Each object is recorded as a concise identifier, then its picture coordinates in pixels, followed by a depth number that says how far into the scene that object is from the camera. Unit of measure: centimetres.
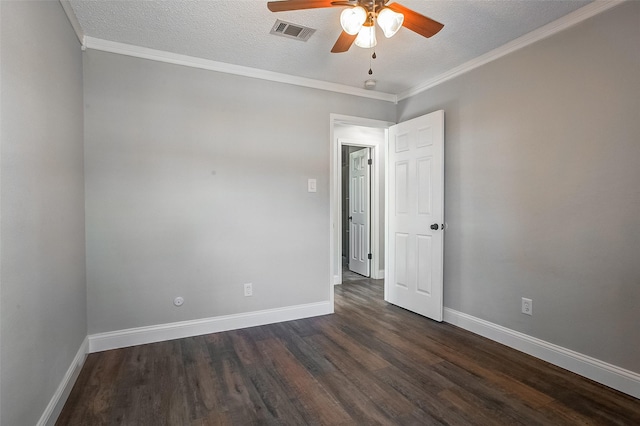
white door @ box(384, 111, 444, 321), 323
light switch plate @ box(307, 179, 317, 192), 344
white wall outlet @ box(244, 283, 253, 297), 314
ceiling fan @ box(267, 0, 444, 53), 169
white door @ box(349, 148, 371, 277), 520
